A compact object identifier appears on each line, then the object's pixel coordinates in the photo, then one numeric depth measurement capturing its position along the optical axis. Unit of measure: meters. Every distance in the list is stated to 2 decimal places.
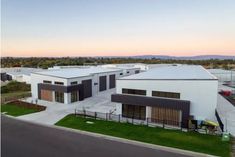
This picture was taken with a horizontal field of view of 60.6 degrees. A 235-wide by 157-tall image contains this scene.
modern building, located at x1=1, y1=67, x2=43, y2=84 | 46.12
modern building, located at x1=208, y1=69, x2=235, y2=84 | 45.94
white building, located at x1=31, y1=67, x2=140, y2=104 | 26.73
